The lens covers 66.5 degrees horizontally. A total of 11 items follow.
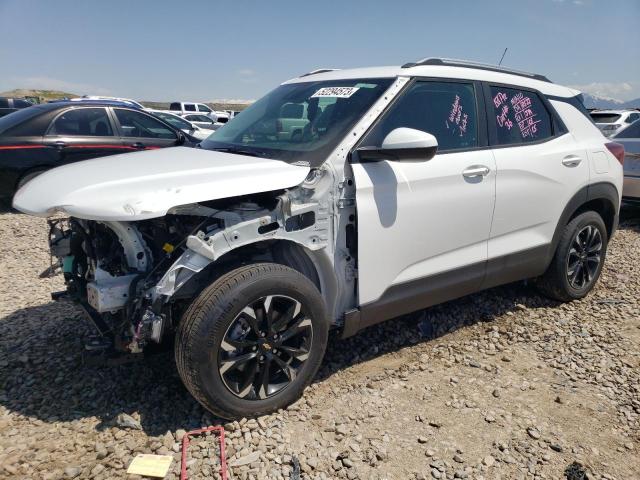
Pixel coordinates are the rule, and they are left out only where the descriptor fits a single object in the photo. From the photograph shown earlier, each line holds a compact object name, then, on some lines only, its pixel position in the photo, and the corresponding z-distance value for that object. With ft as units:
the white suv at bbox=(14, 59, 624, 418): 8.01
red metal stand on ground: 7.70
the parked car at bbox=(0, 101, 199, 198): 22.45
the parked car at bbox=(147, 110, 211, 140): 36.29
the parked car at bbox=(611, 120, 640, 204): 22.76
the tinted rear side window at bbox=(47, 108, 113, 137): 23.56
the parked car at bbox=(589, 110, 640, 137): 49.42
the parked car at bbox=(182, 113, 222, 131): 72.08
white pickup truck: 102.12
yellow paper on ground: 7.64
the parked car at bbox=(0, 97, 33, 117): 68.20
